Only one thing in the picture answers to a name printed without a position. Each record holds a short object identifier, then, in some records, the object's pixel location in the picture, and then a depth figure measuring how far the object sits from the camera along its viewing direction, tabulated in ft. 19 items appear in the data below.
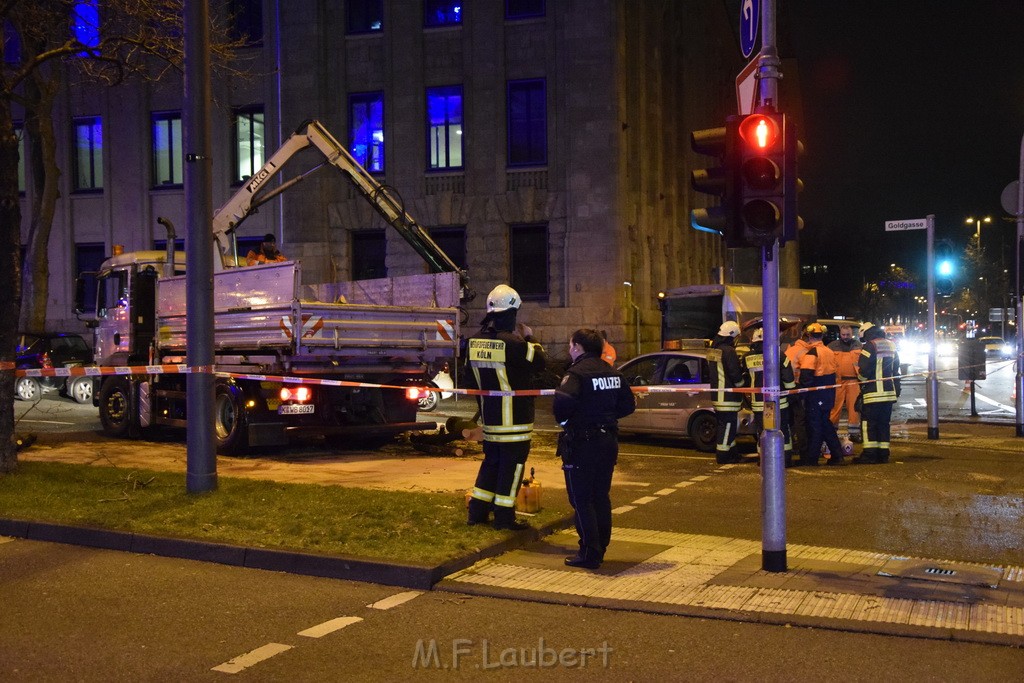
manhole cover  22.30
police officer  23.35
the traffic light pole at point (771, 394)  22.71
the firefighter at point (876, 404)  42.65
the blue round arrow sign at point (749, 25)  25.84
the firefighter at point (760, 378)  41.88
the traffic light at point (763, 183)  22.57
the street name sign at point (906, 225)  50.55
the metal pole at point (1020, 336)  51.32
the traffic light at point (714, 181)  23.15
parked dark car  77.92
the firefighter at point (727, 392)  42.70
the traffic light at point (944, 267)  58.08
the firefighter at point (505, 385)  25.61
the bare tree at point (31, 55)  36.52
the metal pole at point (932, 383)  51.63
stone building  86.22
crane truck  43.19
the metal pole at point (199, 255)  31.50
